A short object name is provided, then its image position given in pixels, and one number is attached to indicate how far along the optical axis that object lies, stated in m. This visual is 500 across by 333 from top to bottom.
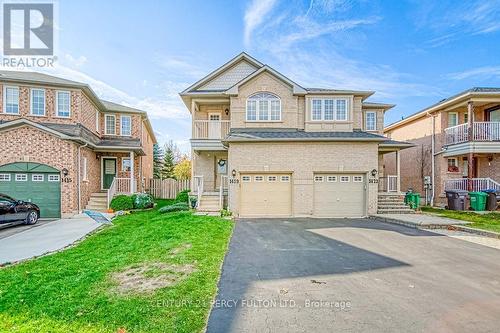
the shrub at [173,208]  14.52
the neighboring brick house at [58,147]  13.68
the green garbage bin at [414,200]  15.47
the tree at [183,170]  38.06
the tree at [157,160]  40.16
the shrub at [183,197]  16.53
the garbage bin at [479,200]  15.54
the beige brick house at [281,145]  13.96
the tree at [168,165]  40.31
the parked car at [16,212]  10.89
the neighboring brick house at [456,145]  16.77
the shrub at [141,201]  16.56
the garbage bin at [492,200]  15.67
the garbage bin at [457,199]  16.12
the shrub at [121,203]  15.94
